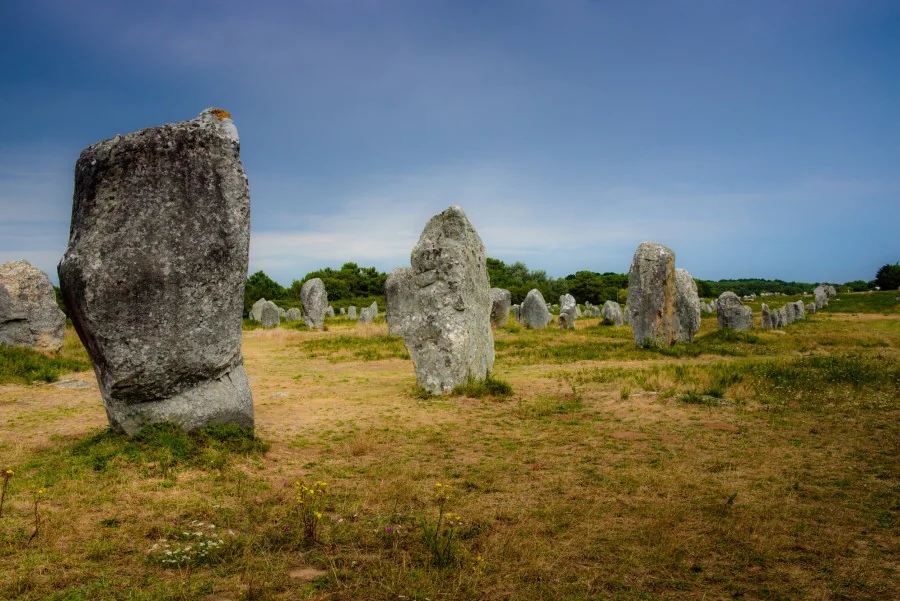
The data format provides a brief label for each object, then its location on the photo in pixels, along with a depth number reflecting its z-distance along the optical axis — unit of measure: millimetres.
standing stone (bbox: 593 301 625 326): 29781
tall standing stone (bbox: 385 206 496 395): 10711
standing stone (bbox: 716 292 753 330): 22875
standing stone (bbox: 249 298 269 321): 37438
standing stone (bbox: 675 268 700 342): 19469
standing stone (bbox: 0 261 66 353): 14820
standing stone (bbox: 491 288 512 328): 27562
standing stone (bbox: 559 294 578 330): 27116
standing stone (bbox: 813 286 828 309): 41406
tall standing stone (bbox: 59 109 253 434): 6160
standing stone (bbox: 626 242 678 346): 17719
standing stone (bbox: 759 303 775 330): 25703
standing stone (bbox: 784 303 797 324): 29884
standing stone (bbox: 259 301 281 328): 32844
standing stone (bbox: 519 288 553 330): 28062
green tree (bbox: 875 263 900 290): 58431
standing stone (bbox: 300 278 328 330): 29453
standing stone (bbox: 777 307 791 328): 27844
